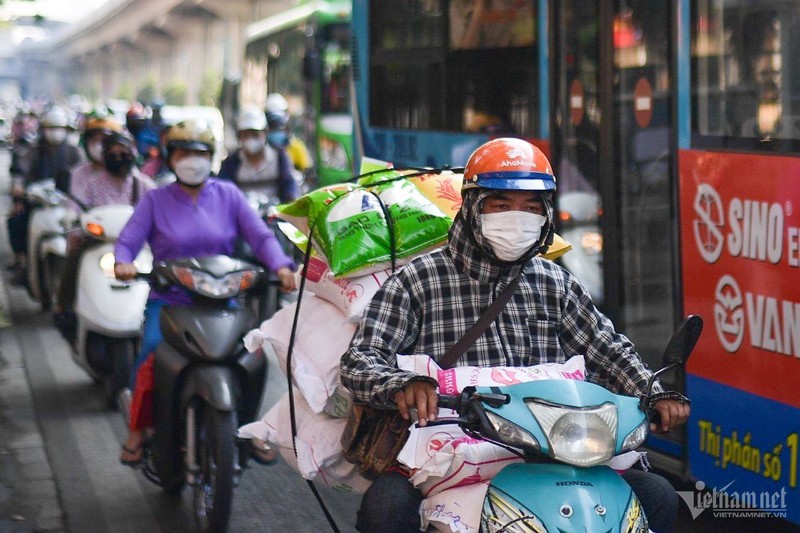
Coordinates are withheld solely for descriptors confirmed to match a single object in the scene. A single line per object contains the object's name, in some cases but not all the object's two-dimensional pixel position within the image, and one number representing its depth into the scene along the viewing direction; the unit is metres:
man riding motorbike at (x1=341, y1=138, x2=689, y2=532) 3.45
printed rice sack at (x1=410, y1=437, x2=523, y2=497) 3.26
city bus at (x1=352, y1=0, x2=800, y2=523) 4.97
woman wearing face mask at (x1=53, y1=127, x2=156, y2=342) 8.26
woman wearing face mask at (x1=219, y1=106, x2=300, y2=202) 10.29
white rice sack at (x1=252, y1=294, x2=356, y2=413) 4.04
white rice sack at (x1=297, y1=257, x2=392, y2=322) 4.20
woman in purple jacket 5.85
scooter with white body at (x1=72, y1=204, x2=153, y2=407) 7.75
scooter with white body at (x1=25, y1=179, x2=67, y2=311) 10.66
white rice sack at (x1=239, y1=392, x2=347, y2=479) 3.95
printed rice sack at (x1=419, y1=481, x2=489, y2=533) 3.20
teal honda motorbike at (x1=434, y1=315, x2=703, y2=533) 2.93
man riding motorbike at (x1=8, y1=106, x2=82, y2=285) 11.77
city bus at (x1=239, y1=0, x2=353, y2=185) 17.08
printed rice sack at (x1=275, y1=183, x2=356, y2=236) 4.47
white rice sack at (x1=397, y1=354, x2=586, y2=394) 3.47
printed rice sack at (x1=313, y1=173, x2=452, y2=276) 4.18
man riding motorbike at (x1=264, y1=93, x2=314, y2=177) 13.91
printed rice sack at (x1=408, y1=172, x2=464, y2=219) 4.69
